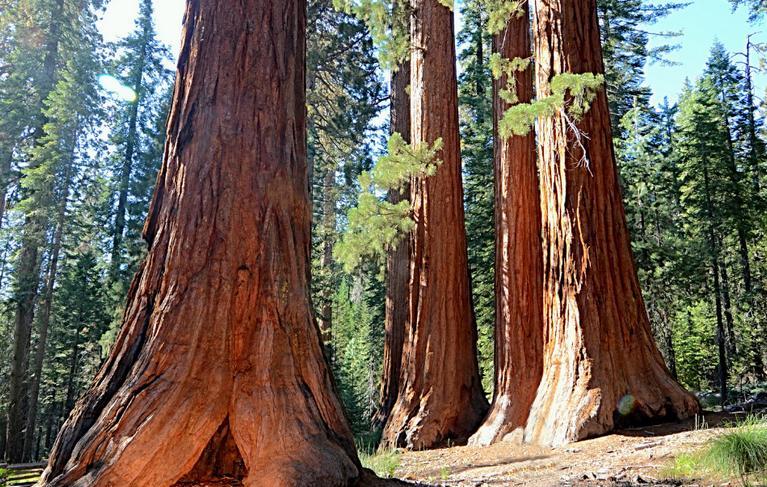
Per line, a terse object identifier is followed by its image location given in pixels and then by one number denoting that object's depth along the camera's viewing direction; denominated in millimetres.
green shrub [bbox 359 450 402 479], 5230
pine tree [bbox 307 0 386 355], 16797
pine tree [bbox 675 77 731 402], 20531
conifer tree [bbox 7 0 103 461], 19094
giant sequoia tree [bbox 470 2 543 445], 7434
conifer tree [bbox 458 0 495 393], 18516
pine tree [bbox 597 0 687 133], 19344
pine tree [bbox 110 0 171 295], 23906
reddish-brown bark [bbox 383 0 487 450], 8305
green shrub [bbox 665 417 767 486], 3727
